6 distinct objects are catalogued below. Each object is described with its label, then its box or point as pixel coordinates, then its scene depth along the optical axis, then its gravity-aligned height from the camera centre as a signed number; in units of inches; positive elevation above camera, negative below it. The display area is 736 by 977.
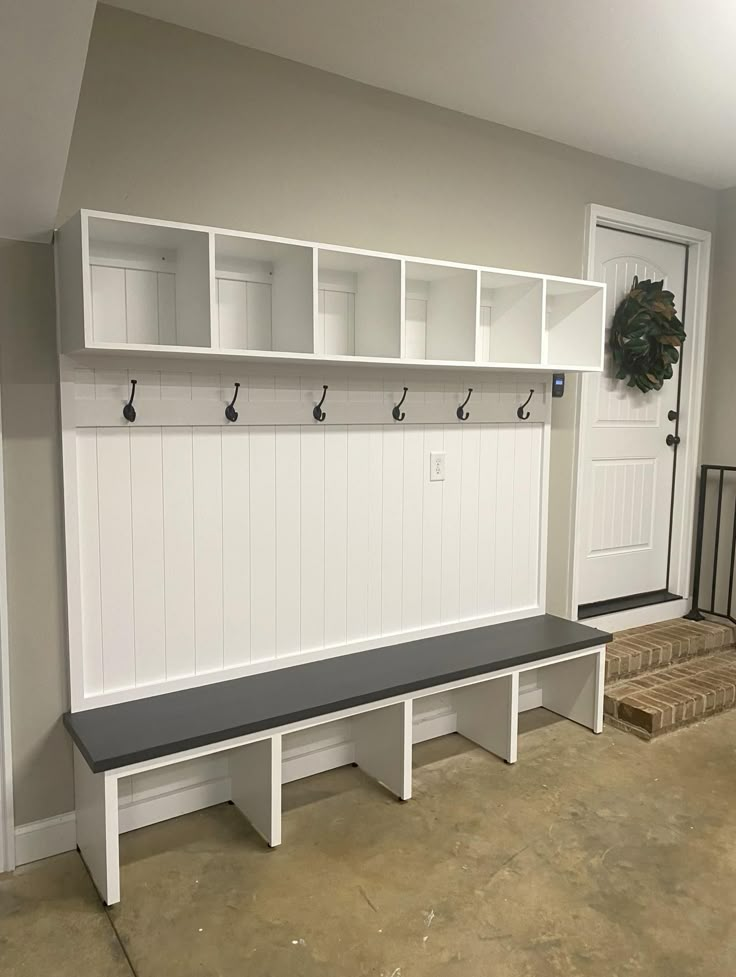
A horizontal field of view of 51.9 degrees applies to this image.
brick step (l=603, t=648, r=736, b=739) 125.6 -49.0
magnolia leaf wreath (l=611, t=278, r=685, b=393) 142.3 +14.7
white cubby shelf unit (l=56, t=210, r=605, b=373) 82.8 +13.8
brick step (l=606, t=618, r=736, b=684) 138.7 -44.6
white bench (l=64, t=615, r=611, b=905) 82.5 -37.1
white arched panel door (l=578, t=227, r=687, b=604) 144.3 -10.6
